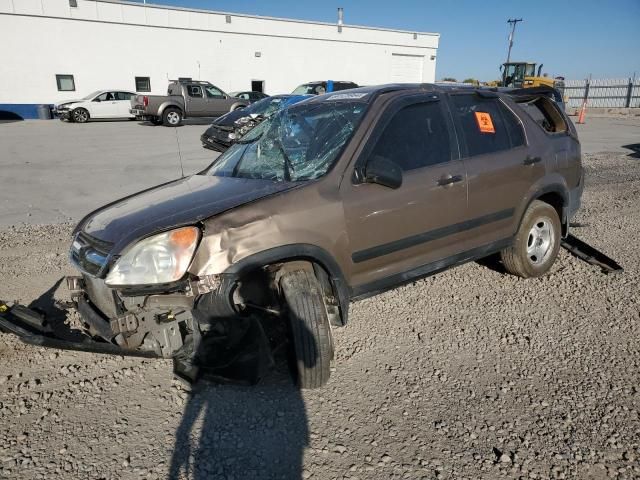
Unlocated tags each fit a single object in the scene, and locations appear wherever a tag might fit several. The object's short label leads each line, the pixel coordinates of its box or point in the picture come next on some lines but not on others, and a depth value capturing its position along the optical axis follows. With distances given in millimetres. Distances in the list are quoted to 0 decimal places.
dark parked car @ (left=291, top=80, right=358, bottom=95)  17842
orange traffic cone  24125
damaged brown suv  2582
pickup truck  19375
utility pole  58188
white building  25375
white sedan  22125
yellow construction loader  29498
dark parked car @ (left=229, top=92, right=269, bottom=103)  23792
